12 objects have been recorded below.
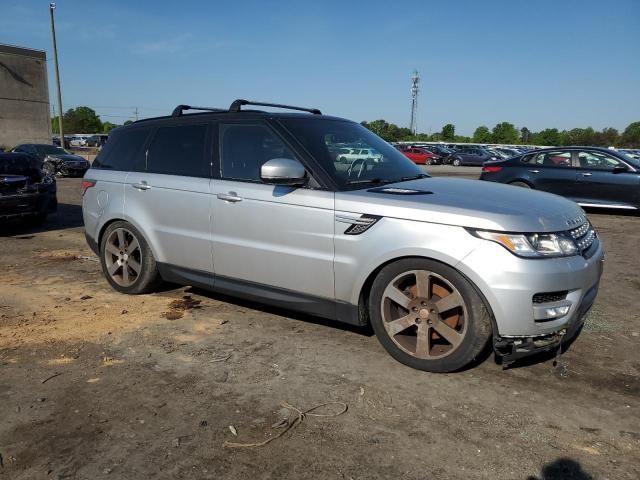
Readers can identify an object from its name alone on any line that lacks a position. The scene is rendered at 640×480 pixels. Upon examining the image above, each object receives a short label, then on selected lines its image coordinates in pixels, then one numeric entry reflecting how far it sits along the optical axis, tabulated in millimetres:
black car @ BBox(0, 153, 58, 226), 8695
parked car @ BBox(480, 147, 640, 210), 11688
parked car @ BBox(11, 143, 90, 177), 20750
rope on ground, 2752
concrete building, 37750
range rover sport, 3289
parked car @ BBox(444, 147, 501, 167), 42216
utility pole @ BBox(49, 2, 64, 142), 28859
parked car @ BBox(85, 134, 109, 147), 58844
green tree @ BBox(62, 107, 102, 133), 103731
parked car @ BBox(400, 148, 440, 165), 43438
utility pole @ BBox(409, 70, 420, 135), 103875
